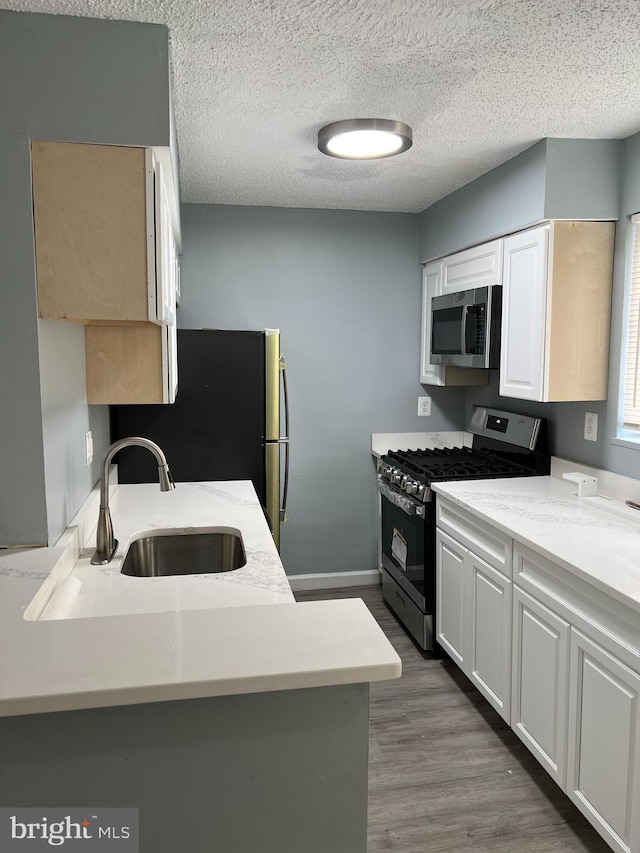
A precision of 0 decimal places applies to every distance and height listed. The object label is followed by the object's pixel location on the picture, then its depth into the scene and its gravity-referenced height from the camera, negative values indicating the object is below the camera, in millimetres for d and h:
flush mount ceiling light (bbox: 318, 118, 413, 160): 2393 +849
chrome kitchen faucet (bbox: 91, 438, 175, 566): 1924 -501
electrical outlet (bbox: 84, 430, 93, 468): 2363 -334
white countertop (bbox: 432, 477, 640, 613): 1897 -610
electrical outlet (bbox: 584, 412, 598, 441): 2883 -300
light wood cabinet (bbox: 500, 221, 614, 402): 2674 +220
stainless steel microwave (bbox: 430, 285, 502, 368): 3088 +164
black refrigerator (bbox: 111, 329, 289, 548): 3248 -292
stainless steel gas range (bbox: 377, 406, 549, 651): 3180 -654
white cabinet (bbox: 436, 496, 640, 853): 1773 -1018
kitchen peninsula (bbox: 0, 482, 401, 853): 1092 -645
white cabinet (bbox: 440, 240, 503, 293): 3088 +472
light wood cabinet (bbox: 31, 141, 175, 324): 1608 +322
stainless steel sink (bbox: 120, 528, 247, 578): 2283 -701
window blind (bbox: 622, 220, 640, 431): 2621 +23
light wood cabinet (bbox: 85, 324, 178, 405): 2297 -22
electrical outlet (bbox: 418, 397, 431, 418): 4176 -311
